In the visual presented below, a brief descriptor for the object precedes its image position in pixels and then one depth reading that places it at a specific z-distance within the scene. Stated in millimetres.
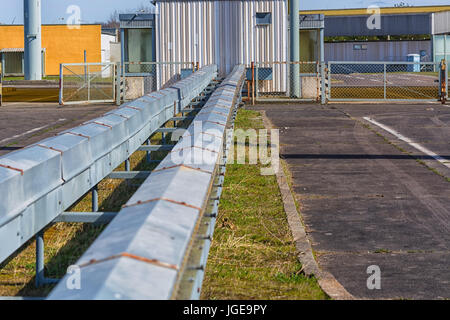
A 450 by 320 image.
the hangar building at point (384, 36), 76562
